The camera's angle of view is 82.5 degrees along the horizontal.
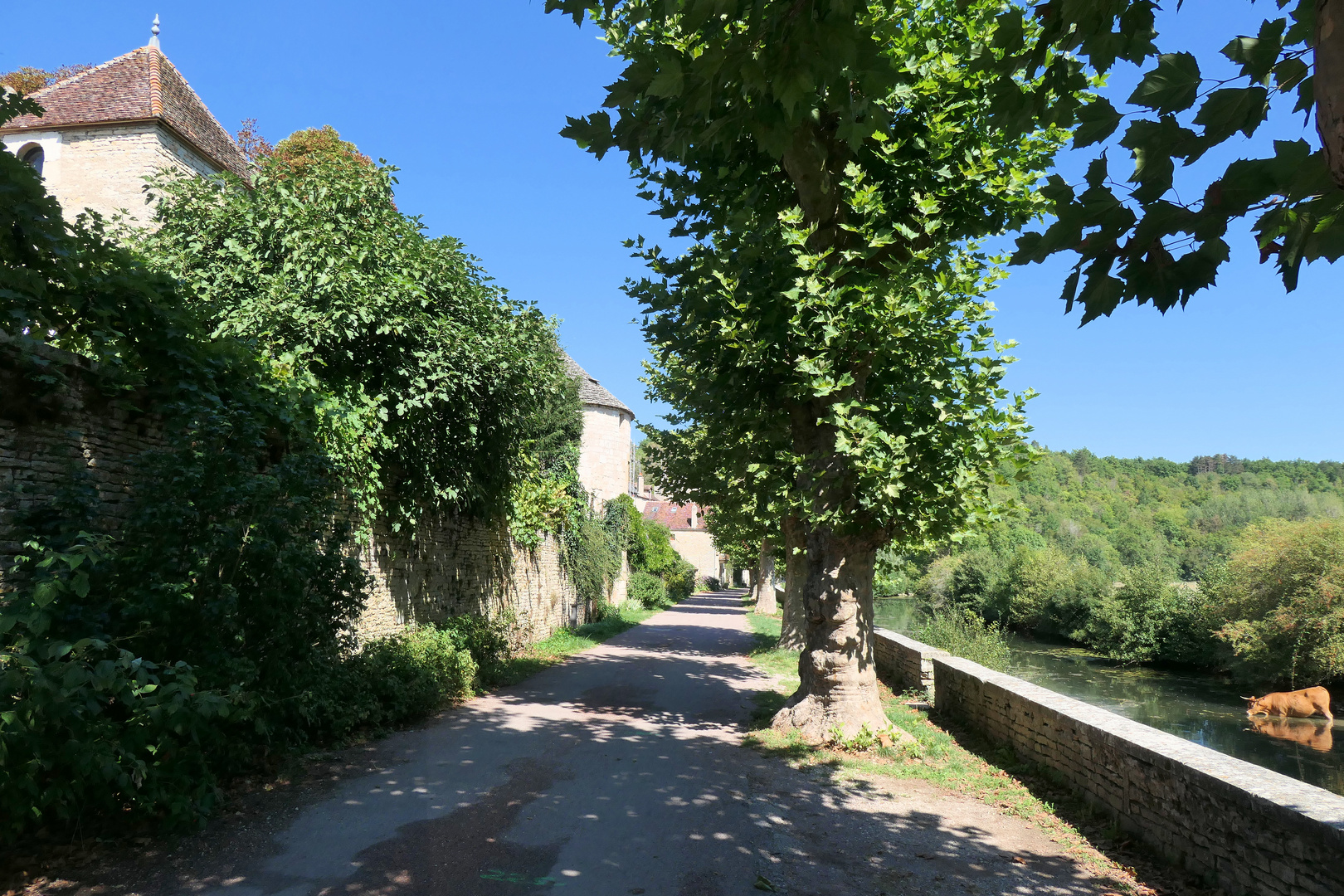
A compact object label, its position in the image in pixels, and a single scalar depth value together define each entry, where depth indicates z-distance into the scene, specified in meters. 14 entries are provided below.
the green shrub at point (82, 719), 3.83
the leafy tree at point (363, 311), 8.69
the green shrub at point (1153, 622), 24.08
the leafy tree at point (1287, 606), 18.61
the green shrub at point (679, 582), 45.39
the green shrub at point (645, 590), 34.41
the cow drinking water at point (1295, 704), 16.89
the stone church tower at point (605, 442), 36.31
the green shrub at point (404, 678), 8.05
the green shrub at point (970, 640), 15.59
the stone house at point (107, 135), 17.30
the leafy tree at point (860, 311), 7.65
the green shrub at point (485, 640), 11.72
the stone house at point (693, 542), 73.19
